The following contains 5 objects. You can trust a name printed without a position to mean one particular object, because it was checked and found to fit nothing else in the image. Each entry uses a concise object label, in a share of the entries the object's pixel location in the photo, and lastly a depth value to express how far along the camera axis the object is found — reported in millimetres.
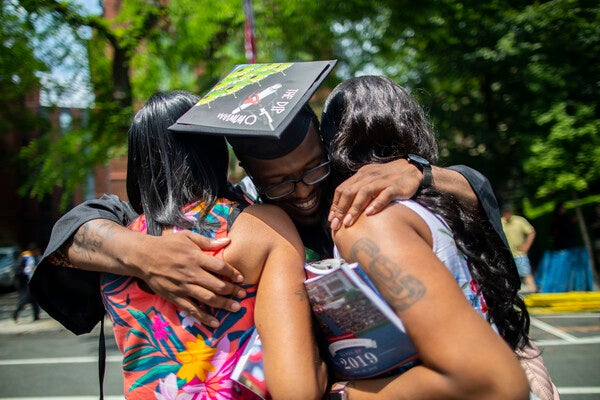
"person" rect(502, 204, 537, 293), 8492
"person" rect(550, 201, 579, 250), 9133
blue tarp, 8891
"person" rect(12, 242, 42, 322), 10148
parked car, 15820
